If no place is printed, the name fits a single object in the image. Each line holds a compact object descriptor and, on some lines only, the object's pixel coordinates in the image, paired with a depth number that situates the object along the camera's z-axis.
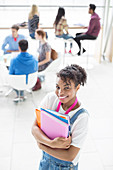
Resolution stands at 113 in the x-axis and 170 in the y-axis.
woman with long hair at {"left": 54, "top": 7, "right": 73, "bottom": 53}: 4.63
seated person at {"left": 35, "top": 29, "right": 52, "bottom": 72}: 3.74
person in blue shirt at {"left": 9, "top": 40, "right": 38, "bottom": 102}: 3.12
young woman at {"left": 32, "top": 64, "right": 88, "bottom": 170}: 1.35
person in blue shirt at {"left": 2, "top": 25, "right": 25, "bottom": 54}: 4.15
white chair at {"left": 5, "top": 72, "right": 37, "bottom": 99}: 3.13
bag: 4.01
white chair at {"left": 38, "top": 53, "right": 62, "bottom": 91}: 3.68
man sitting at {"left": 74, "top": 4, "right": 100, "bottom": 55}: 4.59
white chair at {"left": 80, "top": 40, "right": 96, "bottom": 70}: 5.10
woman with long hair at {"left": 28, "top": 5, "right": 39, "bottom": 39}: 4.48
